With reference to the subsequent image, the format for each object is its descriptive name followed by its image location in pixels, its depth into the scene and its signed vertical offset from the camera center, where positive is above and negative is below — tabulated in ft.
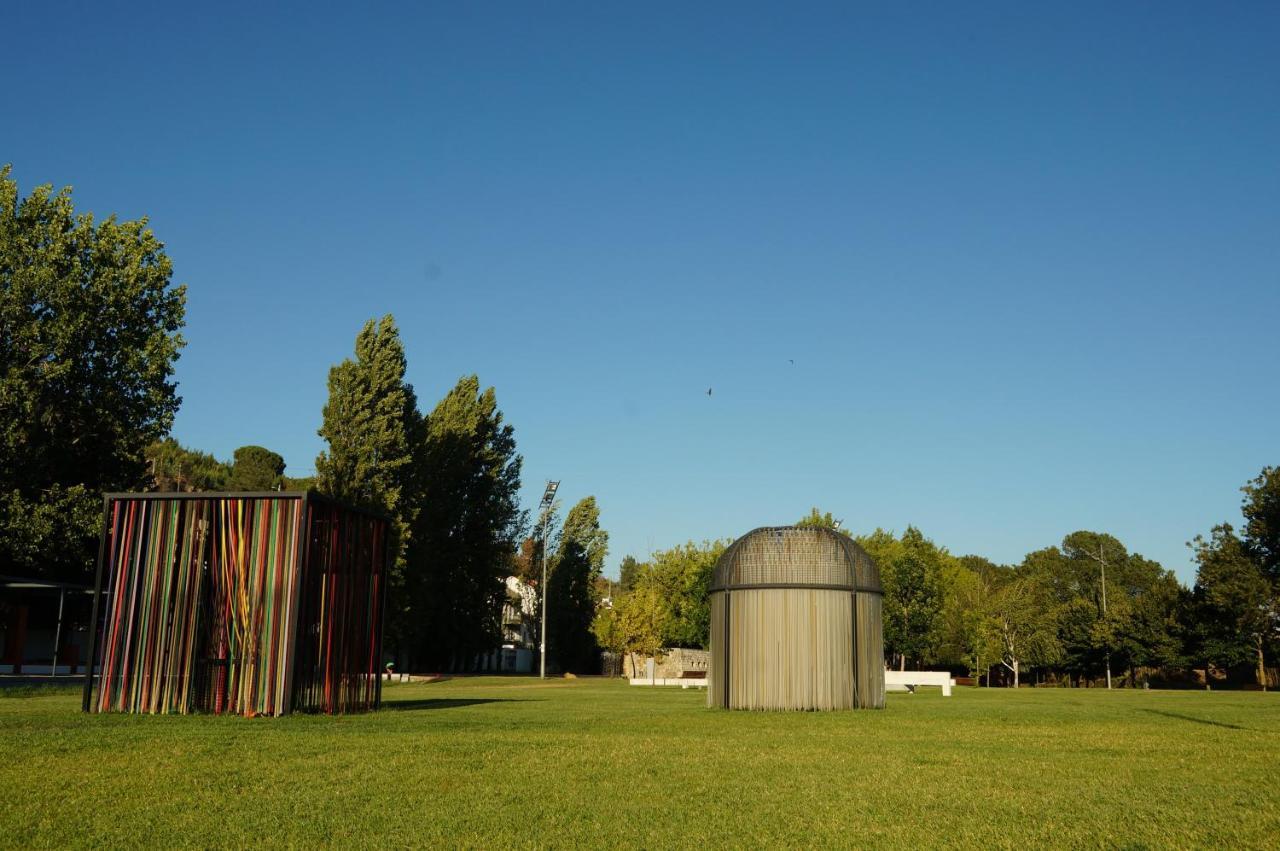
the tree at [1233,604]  191.11 +6.85
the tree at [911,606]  232.32 +6.22
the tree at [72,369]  121.70 +29.16
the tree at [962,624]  245.86 +2.79
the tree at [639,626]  228.22 +0.72
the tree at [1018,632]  250.16 +1.31
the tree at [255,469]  268.41 +38.80
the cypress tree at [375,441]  160.56 +27.09
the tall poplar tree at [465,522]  189.78 +19.30
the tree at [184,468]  278.87 +41.97
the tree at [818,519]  243.19 +25.68
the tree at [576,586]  251.19 +9.82
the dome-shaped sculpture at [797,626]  78.89 +0.51
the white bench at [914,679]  130.31 -5.37
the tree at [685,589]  245.86 +9.91
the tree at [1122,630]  228.63 +2.02
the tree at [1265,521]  191.31 +21.47
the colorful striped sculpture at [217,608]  58.54 +0.73
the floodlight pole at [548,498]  224.12 +26.89
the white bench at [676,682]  153.81 -7.81
